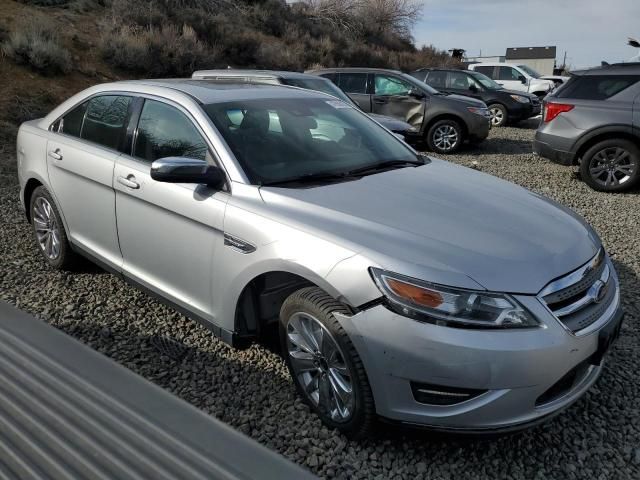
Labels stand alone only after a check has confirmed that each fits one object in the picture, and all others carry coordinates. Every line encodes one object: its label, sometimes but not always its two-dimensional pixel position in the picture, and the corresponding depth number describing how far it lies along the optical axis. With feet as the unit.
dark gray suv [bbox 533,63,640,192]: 23.41
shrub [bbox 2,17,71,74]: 36.76
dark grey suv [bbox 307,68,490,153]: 33.40
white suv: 55.57
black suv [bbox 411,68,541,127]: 45.14
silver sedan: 6.91
